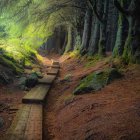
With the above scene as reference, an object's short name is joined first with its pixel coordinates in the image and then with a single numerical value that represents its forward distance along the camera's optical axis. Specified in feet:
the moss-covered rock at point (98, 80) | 27.66
